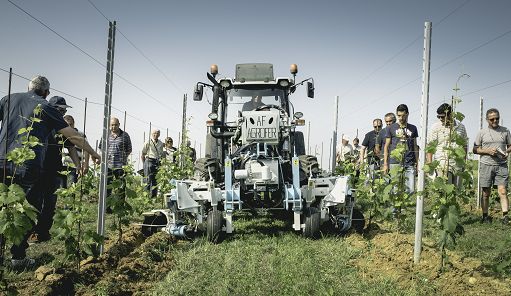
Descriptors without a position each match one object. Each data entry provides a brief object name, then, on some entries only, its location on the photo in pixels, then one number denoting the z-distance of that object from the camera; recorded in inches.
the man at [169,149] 431.2
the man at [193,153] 461.0
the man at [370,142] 339.9
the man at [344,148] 469.2
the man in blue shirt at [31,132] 166.1
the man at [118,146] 311.0
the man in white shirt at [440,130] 254.2
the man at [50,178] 203.0
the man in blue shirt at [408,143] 260.2
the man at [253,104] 280.2
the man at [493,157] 259.0
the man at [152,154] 406.0
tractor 216.5
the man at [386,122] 298.0
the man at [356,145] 487.3
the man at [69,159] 224.0
